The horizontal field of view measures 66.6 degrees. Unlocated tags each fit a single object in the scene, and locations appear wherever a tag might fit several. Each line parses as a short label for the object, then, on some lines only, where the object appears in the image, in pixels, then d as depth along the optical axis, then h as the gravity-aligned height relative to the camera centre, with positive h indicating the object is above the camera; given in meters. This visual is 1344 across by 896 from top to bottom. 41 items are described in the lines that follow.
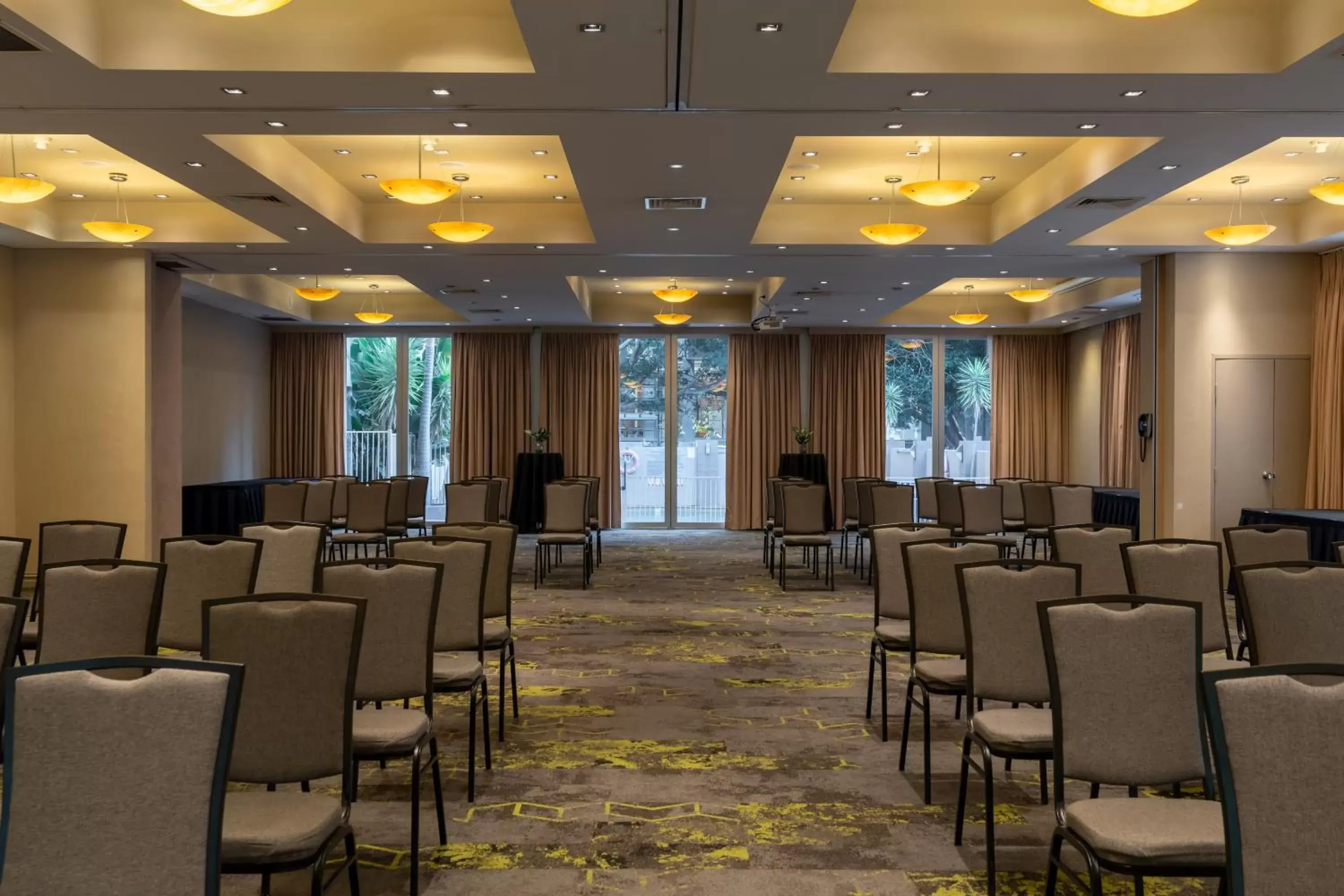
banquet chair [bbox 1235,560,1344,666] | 3.61 -0.64
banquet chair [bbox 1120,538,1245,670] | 4.51 -0.62
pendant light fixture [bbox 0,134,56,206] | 7.42 +1.78
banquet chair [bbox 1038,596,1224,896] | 2.85 -0.74
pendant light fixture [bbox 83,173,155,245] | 8.84 +1.77
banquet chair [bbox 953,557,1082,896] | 3.65 -0.71
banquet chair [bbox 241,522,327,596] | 5.45 -0.67
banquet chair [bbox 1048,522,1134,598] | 5.33 -0.64
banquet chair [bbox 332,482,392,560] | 10.34 -0.77
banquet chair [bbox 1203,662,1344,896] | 2.04 -0.71
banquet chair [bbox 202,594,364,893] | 2.81 -0.70
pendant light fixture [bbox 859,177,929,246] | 8.63 +1.70
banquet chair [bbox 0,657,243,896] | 2.09 -0.71
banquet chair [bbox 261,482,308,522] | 9.76 -0.66
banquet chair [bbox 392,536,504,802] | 4.50 -0.76
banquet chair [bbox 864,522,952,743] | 5.27 -0.77
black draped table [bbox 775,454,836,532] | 16.06 -0.53
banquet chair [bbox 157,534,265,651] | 4.62 -0.66
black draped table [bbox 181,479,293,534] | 12.45 -0.93
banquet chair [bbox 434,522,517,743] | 5.34 -0.77
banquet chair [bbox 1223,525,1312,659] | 5.15 -0.57
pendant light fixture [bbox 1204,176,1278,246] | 8.65 +1.69
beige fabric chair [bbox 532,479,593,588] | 10.55 -0.85
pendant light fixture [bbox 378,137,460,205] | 7.39 +1.77
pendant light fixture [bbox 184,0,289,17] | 4.10 +1.73
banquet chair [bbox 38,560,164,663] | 3.79 -0.66
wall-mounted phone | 10.81 +0.01
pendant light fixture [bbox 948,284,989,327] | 15.35 +1.73
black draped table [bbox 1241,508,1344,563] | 7.89 -0.75
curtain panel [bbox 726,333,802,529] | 17.38 +0.32
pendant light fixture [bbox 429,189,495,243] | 8.50 +1.69
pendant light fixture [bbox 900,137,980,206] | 7.46 +1.77
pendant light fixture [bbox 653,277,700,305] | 13.62 +1.85
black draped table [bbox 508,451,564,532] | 15.94 -0.76
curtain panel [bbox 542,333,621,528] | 17.34 +0.55
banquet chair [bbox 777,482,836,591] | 10.45 -0.84
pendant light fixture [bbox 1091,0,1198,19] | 4.19 +1.75
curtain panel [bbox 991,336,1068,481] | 17.66 +0.51
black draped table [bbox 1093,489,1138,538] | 11.52 -0.89
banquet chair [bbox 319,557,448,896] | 3.69 -0.72
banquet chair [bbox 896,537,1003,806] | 4.45 -0.75
